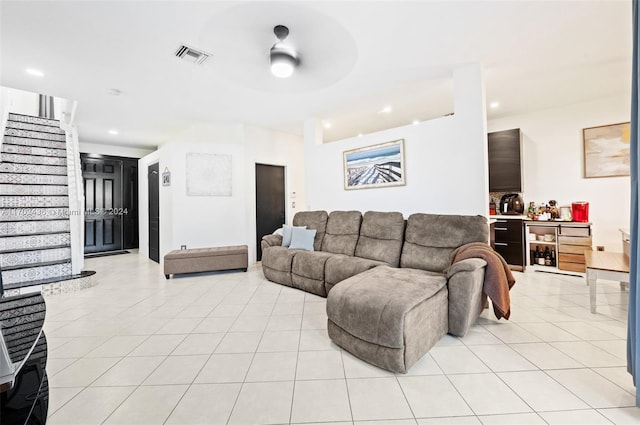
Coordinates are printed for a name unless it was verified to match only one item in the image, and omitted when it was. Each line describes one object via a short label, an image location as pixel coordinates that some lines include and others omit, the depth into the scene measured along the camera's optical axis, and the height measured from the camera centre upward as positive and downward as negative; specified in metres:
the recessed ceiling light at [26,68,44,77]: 2.95 +1.66
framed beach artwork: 3.70 +0.69
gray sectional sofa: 1.72 -0.64
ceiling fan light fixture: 2.24 +1.43
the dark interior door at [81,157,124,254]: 6.05 +0.17
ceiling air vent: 2.60 +1.66
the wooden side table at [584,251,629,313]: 2.35 -0.58
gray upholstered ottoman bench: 4.09 -0.83
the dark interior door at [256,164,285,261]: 5.41 +0.23
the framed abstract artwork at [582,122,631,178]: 3.75 +0.88
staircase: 3.43 +0.03
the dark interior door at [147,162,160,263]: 5.37 -0.02
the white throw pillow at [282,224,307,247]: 4.14 -0.41
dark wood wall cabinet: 4.27 +0.83
